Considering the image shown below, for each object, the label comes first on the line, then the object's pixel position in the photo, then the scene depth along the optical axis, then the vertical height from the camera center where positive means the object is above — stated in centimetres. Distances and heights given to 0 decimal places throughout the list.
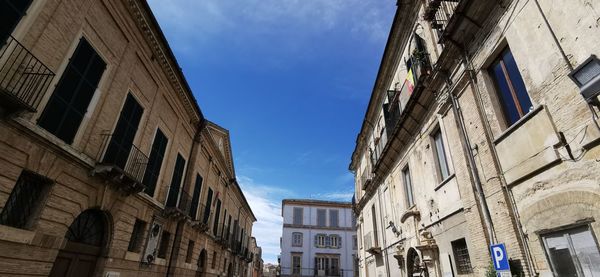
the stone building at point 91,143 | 545 +294
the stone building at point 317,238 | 3866 +518
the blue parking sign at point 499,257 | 513 +49
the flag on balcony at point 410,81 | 1033 +650
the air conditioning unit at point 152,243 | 1023 +101
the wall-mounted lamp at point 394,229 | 1142 +194
